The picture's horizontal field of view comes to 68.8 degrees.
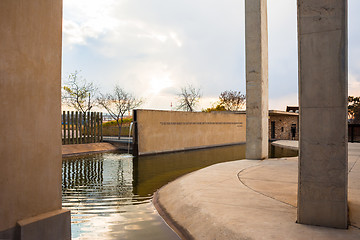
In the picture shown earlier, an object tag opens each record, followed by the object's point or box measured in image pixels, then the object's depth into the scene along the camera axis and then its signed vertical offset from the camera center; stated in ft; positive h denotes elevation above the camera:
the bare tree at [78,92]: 87.71 +11.15
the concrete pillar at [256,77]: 31.55 +6.00
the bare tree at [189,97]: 142.41 +15.34
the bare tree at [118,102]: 105.29 +9.47
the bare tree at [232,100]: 154.20 +14.80
